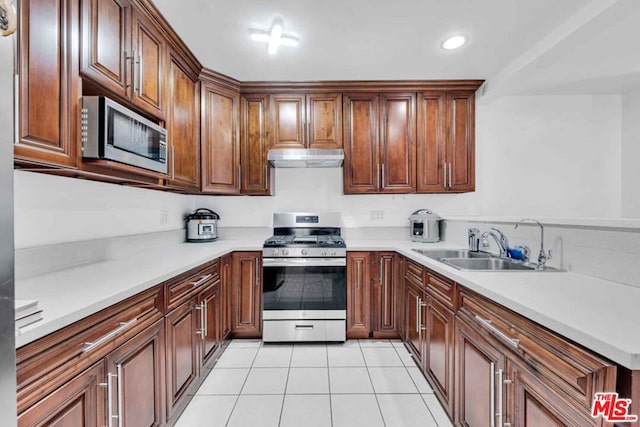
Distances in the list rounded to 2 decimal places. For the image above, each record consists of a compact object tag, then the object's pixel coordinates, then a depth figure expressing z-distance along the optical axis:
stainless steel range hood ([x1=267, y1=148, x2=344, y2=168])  2.68
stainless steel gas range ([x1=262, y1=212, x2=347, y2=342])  2.56
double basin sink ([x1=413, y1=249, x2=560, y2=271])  1.77
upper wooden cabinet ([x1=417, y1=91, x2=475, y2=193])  2.85
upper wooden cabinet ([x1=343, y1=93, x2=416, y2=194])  2.85
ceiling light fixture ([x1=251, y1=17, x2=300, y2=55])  1.85
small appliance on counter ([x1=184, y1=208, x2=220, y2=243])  2.85
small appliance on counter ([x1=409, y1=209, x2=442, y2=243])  2.86
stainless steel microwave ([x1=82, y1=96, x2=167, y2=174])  1.26
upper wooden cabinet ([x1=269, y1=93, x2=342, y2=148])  2.85
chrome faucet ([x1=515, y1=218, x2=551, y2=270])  1.61
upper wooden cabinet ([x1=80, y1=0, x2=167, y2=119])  1.32
